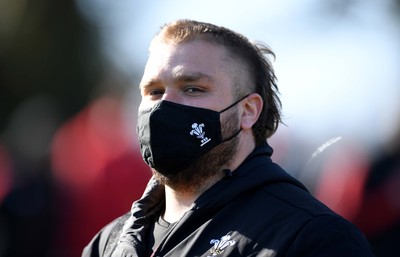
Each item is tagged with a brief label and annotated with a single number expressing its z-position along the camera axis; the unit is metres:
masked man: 6.67
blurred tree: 22.78
